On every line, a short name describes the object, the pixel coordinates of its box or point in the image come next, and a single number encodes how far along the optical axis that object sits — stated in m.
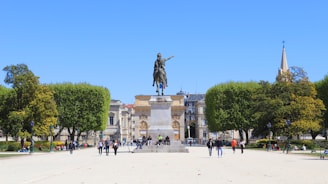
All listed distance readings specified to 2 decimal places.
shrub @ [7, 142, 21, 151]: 62.41
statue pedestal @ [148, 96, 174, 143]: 49.93
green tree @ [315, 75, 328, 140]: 75.12
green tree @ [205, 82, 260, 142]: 81.50
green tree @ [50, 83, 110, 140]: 80.38
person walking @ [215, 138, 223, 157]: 41.06
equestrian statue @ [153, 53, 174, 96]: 52.20
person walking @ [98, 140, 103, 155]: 49.16
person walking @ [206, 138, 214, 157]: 43.38
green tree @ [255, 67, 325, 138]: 62.59
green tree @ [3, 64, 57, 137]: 65.25
